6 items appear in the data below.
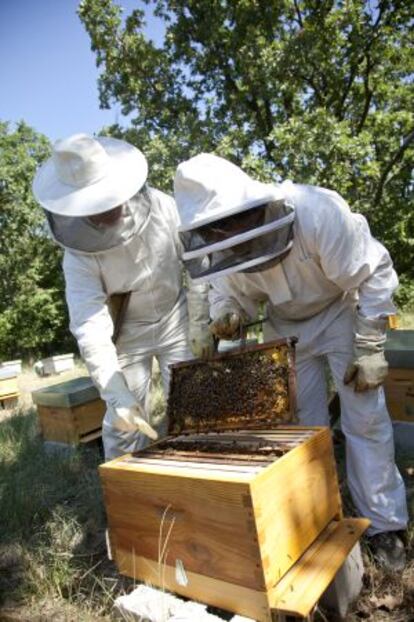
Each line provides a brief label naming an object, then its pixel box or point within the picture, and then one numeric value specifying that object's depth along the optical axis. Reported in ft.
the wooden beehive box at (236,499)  5.98
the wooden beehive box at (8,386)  26.14
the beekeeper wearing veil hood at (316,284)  7.54
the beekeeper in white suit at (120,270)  8.84
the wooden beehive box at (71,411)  15.55
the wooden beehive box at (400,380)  11.97
